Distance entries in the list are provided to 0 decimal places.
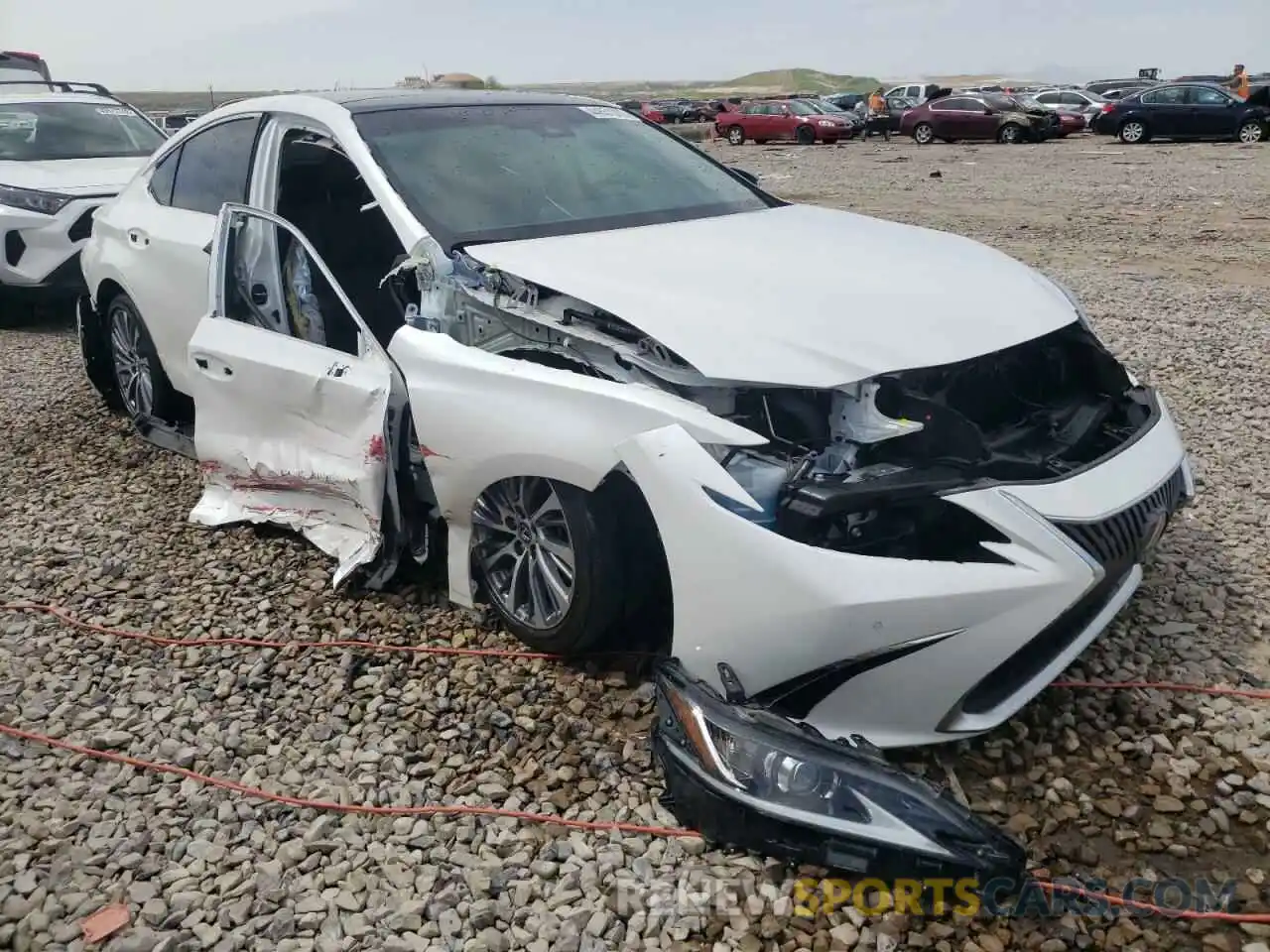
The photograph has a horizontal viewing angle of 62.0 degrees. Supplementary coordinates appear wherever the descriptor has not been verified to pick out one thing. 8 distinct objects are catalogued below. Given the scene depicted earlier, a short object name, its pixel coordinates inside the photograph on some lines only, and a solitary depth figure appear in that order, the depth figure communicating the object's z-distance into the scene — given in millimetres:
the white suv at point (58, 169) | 7906
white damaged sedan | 2475
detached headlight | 2252
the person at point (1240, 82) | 28398
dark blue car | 23203
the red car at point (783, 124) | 29562
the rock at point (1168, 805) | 2666
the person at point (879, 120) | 30781
